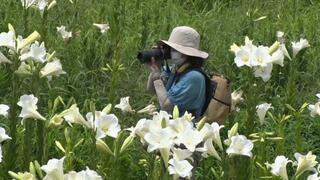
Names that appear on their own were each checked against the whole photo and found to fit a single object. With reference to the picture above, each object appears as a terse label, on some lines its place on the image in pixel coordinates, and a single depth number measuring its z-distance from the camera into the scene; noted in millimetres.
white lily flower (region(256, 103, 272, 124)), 5281
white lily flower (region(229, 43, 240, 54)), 4673
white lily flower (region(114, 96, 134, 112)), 6258
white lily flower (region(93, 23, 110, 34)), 8985
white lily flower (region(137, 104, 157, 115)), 6073
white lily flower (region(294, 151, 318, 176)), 4237
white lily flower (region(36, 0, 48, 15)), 6826
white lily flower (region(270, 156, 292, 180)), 4262
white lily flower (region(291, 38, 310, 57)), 6851
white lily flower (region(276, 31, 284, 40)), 8694
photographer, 5924
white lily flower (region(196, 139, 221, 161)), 3896
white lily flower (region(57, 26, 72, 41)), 8779
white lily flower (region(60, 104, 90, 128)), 4013
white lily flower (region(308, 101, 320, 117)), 5450
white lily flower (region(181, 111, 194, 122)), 3800
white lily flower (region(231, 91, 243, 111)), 6318
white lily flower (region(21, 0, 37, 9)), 6123
